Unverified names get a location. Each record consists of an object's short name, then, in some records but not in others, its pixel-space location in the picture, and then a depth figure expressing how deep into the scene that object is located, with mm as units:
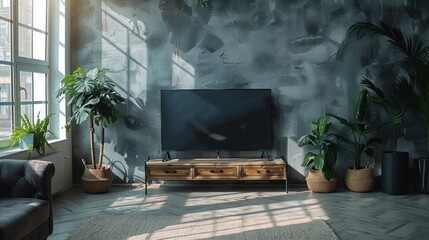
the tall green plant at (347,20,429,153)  5672
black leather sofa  3368
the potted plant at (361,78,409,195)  5602
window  4801
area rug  3935
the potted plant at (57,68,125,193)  5566
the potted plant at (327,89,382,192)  5715
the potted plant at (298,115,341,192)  5652
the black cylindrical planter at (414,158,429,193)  5676
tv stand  5758
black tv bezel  6004
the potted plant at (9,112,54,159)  4730
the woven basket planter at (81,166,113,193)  5680
